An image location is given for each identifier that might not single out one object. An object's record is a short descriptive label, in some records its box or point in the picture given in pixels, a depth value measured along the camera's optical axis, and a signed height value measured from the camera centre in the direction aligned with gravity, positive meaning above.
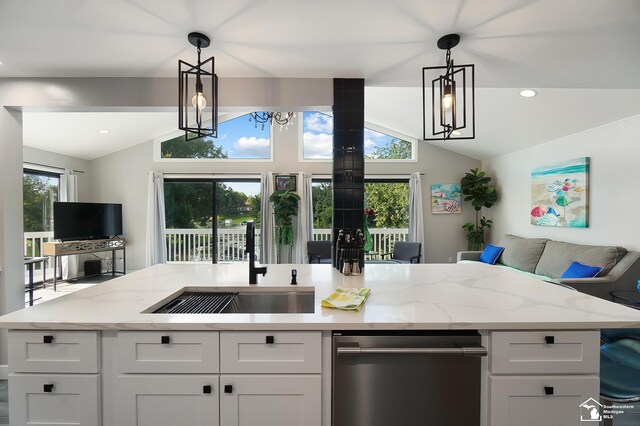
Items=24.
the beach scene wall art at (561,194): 3.70 +0.17
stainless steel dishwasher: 1.20 -0.73
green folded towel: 1.32 -0.44
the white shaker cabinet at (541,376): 1.19 -0.69
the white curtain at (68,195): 5.36 +0.23
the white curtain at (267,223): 5.78 -0.31
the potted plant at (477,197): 5.45 +0.18
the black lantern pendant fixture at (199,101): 1.50 +0.55
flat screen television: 4.86 -0.23
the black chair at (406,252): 5.24 -0.82
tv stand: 4.60 -0.68
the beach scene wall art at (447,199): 5.95 +0.16
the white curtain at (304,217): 5.79 -0.19
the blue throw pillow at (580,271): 3.10 -0.69
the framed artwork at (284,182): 5.84 +0.50
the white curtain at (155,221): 5.76 -0.27
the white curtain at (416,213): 5.85 -0.12
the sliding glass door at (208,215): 5.92 -0.16
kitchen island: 1.19 -0.65
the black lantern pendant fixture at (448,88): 1.57 +0.64
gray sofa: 2.99 -0.67
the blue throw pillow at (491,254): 4.81 -0.78
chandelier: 3.60 +1.12
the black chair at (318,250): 5.27 -0.78
